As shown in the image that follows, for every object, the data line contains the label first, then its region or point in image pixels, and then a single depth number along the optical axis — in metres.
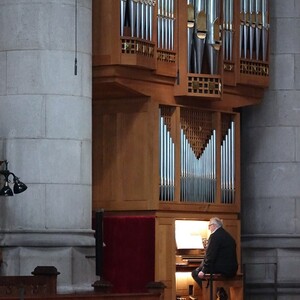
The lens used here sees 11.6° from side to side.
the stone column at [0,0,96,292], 20.77
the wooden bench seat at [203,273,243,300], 22.44
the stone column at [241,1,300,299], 24.75
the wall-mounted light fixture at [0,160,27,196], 20.23
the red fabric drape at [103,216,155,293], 22.72
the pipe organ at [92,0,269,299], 22.14
